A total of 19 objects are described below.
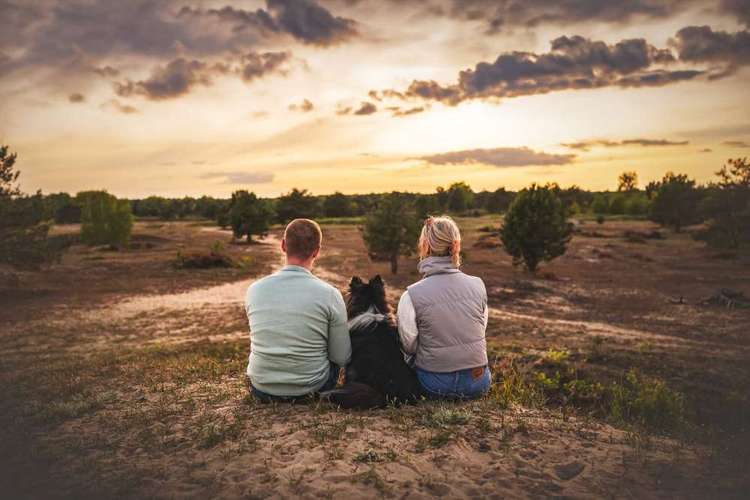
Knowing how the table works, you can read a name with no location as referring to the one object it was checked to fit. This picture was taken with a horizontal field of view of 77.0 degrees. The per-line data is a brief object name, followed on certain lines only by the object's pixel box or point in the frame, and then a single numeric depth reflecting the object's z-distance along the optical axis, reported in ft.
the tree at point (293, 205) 250.57
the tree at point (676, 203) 170.50
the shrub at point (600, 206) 281.95
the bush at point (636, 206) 252.01
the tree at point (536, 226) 84.17
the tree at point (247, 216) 155.33
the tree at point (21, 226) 64.80
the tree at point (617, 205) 267.18
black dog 16.19
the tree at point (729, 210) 105.91
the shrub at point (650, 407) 21.18
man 15.34
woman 16.20
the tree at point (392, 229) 86.02
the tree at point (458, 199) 331.73
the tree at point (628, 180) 419.95
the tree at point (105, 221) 123.95
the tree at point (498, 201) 315.43
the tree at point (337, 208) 323.78
